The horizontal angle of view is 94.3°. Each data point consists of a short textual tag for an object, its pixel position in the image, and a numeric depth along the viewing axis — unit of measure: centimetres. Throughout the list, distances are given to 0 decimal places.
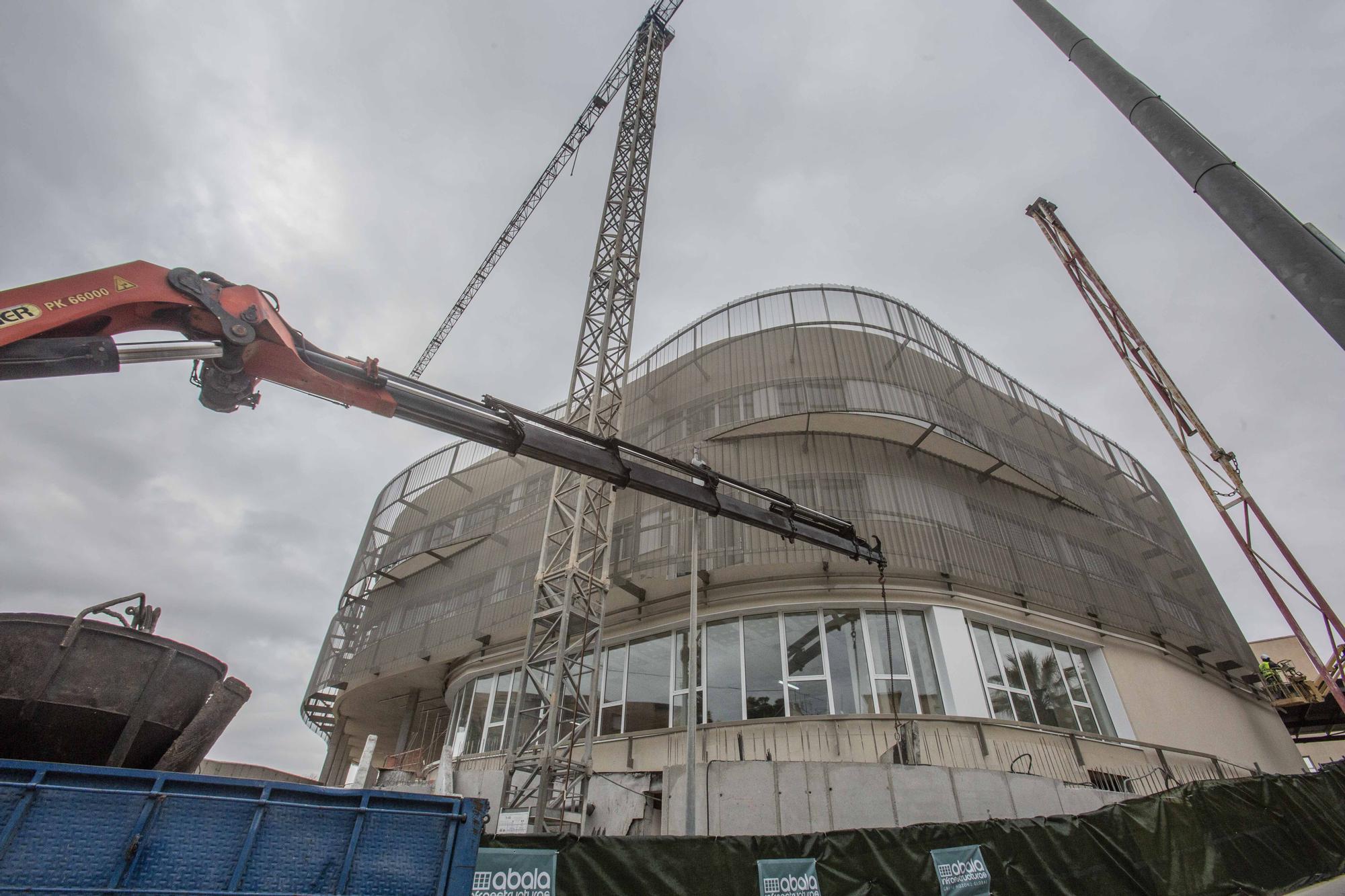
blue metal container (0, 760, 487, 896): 473
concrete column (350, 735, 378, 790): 1538
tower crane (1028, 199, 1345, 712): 2462
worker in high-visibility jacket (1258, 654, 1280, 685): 2623
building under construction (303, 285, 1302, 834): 1387
